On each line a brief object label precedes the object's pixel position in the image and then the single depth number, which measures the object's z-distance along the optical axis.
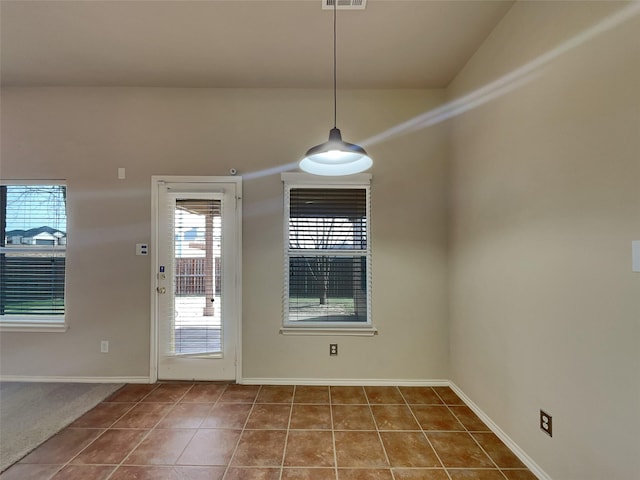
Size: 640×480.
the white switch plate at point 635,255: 1.20
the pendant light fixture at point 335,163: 1.89
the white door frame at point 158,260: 2.97
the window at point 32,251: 3.06
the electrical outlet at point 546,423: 1.68
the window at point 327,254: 3.03
